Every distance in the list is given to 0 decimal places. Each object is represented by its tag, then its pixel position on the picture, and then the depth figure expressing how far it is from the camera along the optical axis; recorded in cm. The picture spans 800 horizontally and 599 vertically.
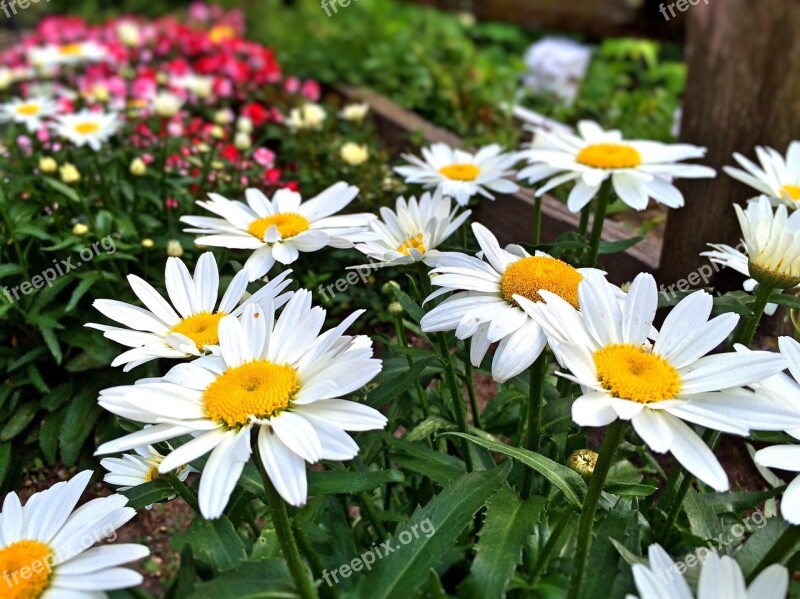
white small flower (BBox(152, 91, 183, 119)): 51
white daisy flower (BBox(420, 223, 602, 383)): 21
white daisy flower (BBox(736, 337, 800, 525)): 18
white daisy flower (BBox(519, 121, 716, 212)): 33
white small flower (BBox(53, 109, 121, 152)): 44
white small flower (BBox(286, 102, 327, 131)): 52
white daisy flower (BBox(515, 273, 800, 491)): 18
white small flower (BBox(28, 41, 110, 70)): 66
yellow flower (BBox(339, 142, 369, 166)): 46
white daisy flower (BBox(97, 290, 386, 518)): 18
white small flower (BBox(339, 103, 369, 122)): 53
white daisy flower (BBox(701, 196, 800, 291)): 22
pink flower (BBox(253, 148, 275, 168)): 50
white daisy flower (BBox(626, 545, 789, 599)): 17
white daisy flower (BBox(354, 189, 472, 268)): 26
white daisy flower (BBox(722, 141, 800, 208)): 32
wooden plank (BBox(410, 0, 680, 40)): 100
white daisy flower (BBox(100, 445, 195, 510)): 24
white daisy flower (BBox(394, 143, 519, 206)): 34
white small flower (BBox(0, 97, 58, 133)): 49
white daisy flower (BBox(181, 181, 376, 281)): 26
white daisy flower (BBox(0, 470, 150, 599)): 18
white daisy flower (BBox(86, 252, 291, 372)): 22
